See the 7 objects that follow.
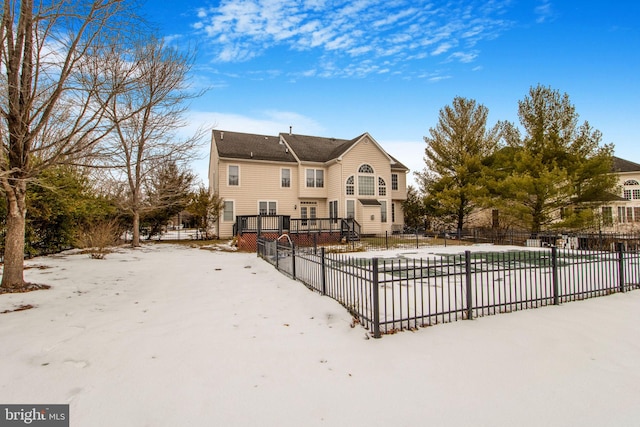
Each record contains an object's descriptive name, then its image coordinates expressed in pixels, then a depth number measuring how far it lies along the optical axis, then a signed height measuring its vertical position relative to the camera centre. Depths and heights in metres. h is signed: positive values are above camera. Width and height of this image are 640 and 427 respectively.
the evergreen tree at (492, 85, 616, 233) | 20.20 +3.40
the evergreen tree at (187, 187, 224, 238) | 22.67 +1.24
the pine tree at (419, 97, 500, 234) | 26.73 +6.17
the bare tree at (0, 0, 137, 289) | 6.70 +3.24
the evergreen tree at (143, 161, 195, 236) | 21.89 +2.42
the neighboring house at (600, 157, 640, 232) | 32.72 +2.29
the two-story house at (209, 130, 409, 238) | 24.97 +3.61
